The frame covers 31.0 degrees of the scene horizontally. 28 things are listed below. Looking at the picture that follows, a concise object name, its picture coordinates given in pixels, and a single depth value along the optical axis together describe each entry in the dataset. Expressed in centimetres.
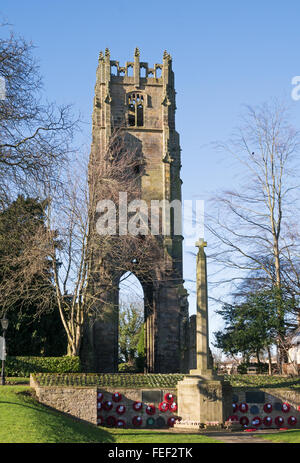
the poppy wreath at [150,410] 1939
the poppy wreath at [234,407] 1992
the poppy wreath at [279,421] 2030
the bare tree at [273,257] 2781
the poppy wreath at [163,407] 1939
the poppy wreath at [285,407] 2048
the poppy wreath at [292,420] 2044
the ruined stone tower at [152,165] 3872
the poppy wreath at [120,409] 1903
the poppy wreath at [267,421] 2020
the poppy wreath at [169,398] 1955
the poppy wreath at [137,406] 1934
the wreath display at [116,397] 1920
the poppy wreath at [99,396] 1891
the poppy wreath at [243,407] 2002
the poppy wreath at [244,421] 1964
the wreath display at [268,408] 2038
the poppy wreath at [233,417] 1875
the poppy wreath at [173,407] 1937
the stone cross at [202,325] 1850
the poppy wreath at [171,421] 1902
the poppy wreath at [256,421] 1991
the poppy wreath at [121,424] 1887
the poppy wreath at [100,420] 1835
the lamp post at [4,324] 2171
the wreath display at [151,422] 1922
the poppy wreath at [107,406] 1898
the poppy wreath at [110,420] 1873
